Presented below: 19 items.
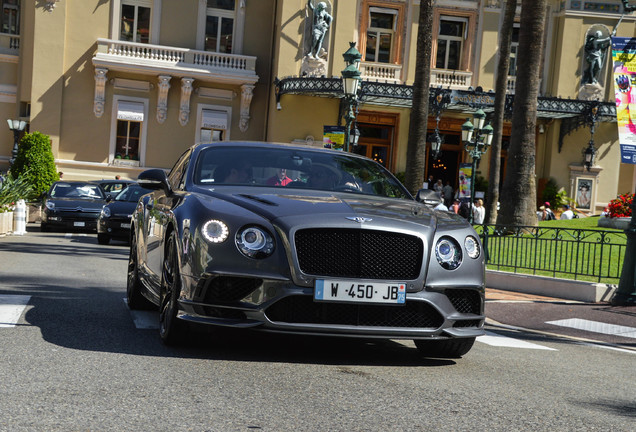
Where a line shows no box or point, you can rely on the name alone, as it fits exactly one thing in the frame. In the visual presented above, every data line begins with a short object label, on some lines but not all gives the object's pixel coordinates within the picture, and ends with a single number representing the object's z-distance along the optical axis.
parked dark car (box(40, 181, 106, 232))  26.30
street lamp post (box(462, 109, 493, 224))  28.52
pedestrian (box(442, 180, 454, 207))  37.69
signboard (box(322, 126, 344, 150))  19.30
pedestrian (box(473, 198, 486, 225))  30.30
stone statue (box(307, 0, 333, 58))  36.84
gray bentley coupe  5.94
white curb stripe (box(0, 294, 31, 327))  7.49
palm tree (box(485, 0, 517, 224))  28.61
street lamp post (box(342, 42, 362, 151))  19.75
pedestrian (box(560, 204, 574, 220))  31.09
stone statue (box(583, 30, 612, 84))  38.09
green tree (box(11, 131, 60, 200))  35.19
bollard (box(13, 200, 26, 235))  25.27
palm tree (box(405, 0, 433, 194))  21.81
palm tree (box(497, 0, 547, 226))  21.42
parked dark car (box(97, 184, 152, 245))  21.97
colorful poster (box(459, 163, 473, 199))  28.82
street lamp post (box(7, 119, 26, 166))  35.59
